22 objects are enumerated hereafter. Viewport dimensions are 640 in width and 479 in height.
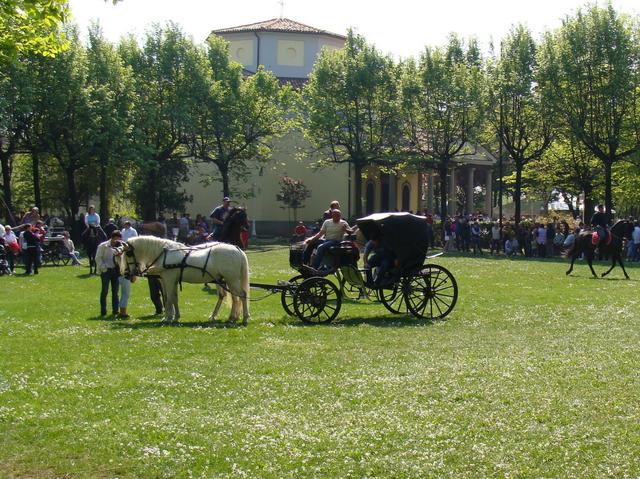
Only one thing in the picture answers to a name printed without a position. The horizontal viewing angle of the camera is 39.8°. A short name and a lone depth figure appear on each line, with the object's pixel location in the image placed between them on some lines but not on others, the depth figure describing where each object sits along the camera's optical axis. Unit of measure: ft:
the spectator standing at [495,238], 152.56
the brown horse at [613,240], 91.00
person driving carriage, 53.47
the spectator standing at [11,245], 93.50
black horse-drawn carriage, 51.19
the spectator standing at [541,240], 143.58
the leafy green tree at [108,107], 146.00
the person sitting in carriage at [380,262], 52.65
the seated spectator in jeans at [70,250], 107.55
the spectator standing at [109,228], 82.05
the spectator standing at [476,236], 154.10
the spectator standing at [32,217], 105.09
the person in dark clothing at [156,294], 57.01
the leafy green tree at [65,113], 138.72
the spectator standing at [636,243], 130.00
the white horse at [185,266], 50.52
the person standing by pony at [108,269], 53.83
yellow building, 224.12
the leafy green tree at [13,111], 127.85
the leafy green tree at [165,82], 172.14
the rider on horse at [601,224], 89.75
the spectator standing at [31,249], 93.91
